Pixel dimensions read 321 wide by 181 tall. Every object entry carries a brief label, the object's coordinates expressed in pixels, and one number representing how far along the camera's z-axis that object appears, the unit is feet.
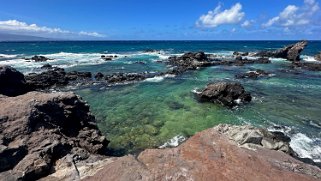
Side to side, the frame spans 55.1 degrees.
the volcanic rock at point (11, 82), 83.52
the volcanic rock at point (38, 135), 35.06
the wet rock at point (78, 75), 149.20
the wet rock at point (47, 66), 187.31
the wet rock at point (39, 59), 238.33
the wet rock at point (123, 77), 142.51
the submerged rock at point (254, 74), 154.57
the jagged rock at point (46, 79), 132.26
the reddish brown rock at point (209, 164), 26.66
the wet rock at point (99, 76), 151.04
